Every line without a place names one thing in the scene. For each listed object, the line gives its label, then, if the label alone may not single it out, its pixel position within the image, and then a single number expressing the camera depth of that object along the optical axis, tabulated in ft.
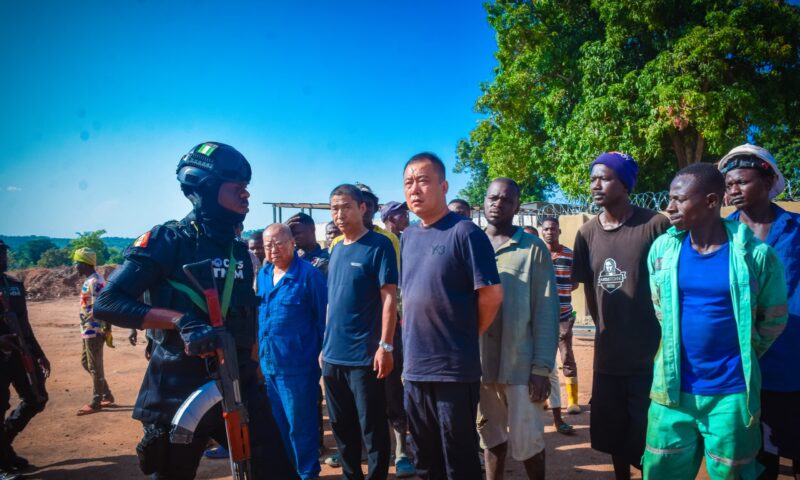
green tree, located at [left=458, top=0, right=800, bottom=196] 44.52
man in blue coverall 13.11
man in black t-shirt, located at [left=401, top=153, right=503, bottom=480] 8.91
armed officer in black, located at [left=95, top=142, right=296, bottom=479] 7.72
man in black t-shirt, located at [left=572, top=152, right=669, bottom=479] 9.84
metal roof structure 54.44
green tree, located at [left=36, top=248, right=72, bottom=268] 100.48
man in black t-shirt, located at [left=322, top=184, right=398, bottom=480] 11.07
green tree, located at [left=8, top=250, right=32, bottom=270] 110.15
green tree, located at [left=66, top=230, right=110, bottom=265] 95.71
